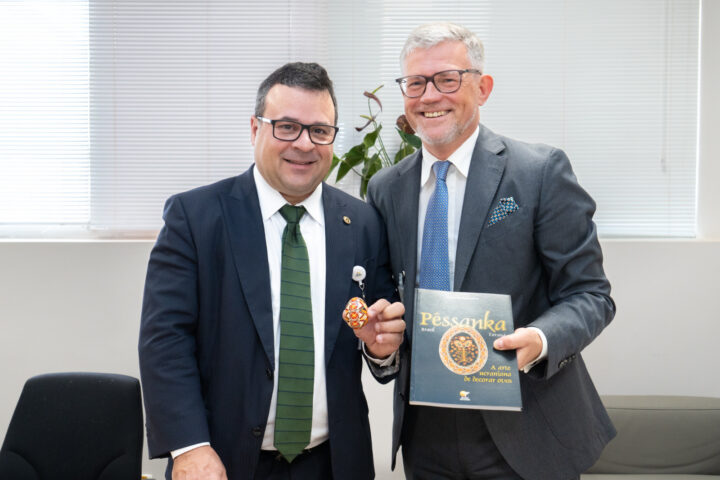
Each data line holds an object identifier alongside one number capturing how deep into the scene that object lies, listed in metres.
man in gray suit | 1.75
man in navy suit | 1.67
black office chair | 2.33
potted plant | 3.39
